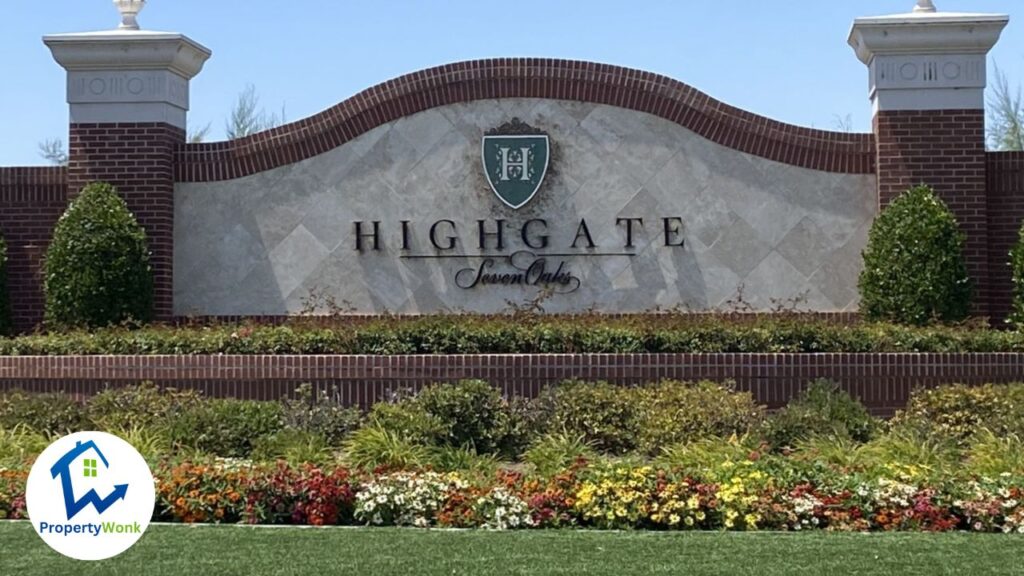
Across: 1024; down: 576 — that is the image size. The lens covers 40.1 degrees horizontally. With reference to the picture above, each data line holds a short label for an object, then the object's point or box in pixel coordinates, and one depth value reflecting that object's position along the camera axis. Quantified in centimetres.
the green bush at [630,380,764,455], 1227
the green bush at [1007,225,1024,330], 1579
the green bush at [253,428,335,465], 1152
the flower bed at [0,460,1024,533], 945
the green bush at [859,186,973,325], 1570
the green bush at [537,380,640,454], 1255
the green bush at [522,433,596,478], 1077
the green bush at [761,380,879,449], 1229
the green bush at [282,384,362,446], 1280
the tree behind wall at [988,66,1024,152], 3519
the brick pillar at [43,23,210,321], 1720
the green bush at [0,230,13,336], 1722
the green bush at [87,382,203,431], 1281
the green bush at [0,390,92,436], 1302
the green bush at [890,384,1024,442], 1228
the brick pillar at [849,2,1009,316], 1641
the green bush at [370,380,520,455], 1220
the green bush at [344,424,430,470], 1114
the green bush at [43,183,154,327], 1641
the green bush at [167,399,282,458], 1223
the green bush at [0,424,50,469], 1133
